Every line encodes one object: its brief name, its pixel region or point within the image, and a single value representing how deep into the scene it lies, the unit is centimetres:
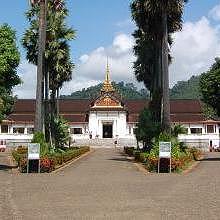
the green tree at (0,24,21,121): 1984
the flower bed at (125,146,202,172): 1707
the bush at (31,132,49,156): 1907
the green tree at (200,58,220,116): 2636
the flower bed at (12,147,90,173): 1738
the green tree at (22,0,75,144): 2491
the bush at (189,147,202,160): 2588
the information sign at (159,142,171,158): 1698
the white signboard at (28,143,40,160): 1732
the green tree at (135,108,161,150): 2621
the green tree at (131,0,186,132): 2057
